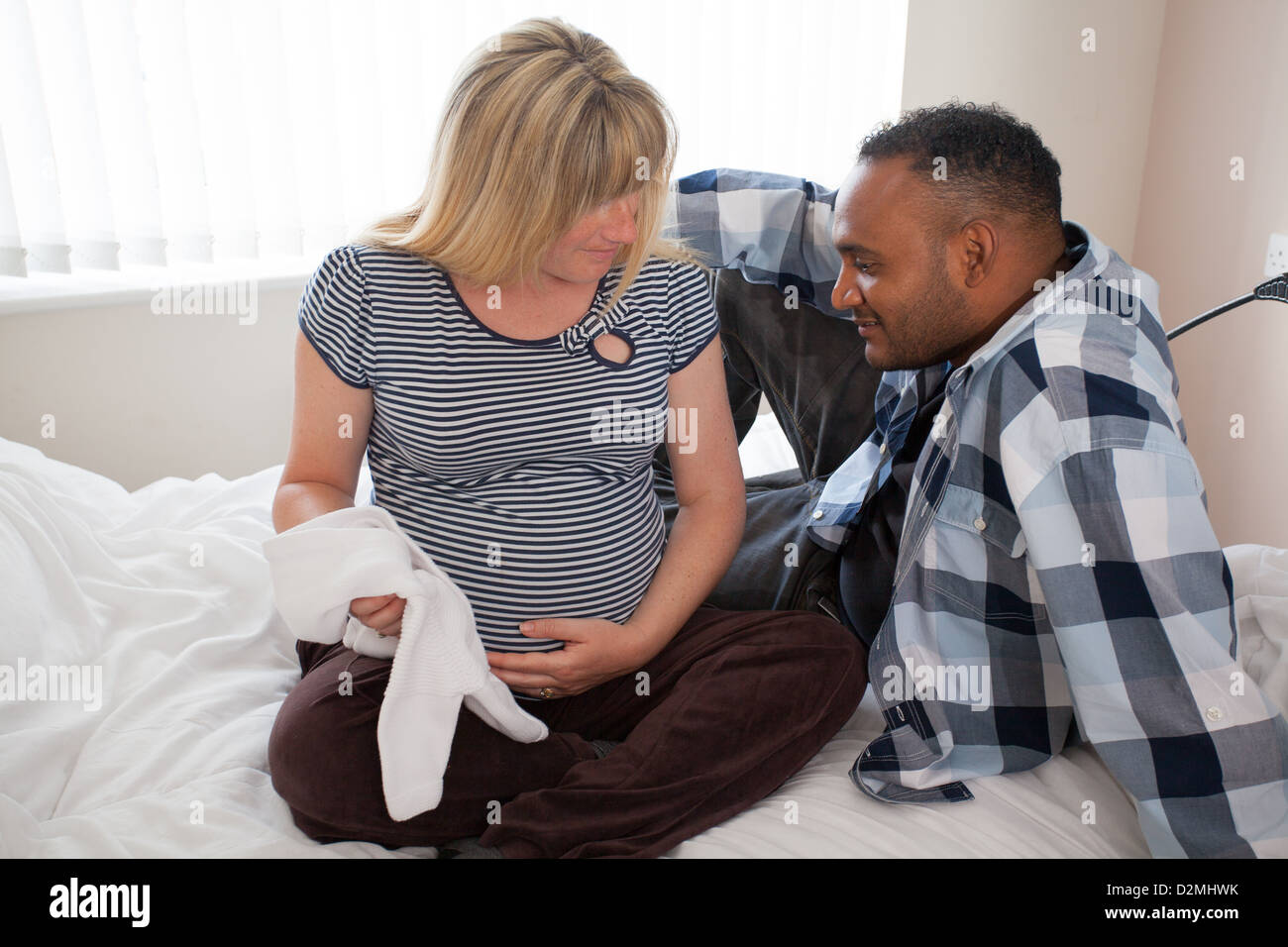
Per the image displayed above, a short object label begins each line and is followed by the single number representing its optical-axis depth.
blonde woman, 0.98
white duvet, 0.93
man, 0.88
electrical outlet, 2.05
